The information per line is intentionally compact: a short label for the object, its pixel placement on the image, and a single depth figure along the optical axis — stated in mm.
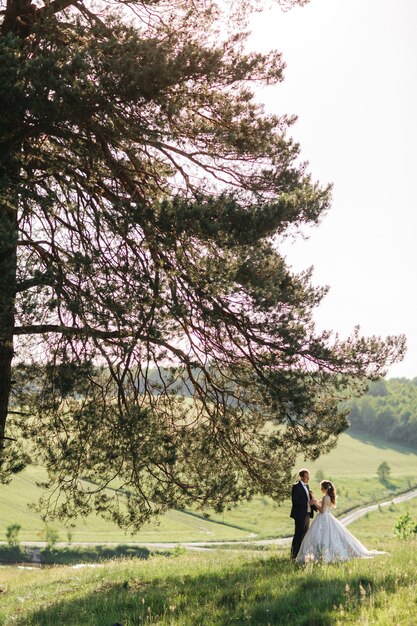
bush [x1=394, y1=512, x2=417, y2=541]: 65519
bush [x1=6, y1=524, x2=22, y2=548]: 67650
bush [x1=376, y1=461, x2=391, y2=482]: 134875
